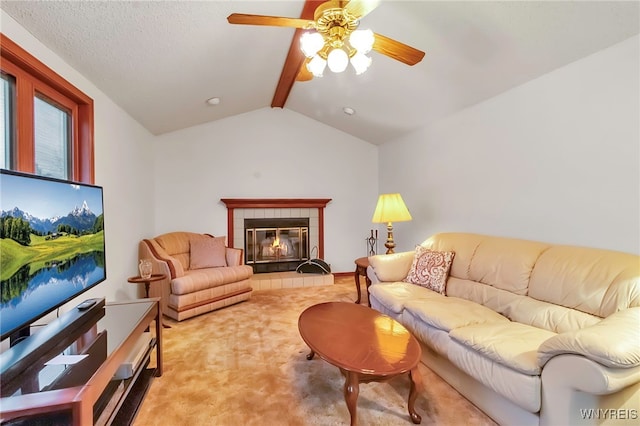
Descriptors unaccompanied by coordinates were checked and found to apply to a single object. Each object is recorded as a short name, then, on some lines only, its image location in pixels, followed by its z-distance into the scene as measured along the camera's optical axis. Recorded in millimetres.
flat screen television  1190
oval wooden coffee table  1578
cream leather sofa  1312
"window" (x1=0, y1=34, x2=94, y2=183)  1747
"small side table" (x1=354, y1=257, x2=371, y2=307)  3610
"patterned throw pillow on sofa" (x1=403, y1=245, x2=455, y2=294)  2881
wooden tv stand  1028
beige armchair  3289
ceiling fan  1629
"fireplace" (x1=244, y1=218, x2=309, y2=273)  4984
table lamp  3555
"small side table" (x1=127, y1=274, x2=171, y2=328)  2859
